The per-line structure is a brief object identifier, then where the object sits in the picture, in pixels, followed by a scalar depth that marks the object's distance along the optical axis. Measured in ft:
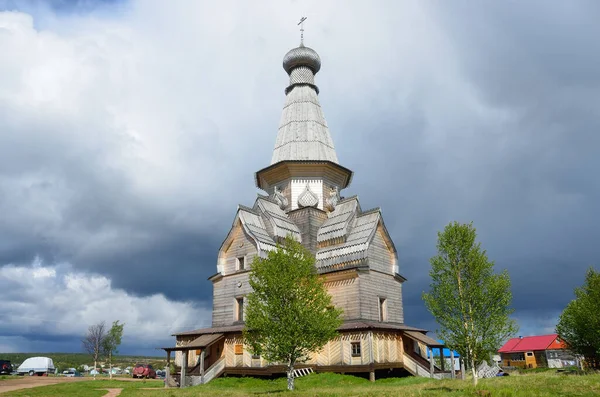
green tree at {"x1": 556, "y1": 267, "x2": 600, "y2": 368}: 106.11
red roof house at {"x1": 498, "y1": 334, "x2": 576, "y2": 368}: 191.01
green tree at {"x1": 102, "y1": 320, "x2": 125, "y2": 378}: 148.97
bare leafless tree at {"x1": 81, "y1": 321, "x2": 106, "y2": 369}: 146.20
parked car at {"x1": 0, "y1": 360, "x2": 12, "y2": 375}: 143.16
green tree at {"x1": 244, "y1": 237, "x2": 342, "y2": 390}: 66.82
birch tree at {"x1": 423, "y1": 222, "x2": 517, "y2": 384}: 63.82
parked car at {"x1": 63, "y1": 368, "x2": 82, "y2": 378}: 174.77
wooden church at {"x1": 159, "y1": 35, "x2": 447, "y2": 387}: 91.09
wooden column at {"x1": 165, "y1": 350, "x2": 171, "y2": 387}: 92.58
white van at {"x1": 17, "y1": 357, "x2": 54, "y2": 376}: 166.03
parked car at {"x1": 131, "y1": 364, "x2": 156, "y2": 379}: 137.80
